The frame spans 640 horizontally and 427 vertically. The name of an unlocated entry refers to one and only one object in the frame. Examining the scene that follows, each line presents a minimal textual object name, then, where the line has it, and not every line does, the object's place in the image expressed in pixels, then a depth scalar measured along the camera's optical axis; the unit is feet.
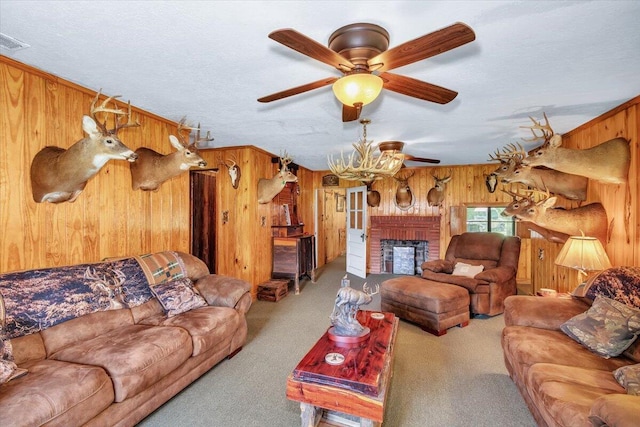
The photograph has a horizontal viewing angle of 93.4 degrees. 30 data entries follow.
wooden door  15.97
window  20.48
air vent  6.02
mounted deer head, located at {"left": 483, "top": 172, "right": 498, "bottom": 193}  17.51
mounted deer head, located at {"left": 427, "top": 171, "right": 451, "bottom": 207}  20.77
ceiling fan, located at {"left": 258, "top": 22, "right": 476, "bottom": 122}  4.32
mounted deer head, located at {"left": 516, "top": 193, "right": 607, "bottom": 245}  10.19
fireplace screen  21.75
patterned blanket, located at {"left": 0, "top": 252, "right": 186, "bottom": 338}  6.16
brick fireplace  21.20
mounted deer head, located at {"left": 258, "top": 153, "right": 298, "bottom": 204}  15.62
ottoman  11.20
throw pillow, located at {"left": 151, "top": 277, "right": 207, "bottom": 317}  8.66
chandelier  10.76
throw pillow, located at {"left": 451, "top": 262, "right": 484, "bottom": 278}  13.55
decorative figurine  7.05
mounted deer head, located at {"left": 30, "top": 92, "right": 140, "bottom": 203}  7.57
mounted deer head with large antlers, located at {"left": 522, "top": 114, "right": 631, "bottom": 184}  9.10
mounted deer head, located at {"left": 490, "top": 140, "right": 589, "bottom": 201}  11.41
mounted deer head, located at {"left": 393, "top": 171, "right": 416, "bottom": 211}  21.76
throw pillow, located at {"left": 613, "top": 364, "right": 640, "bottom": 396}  4.95
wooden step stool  15.34
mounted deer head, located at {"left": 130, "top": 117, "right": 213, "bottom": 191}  9.98
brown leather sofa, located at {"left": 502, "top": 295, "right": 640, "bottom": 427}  4.10
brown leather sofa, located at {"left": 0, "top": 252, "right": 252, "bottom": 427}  4.85
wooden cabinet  17.08
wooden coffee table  5.30
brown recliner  12.77
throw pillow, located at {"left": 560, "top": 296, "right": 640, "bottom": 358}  6.23
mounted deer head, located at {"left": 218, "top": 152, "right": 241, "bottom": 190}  15.03
